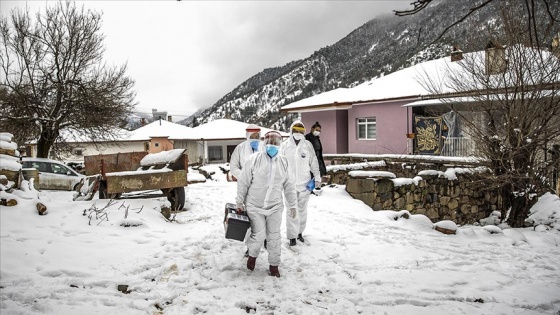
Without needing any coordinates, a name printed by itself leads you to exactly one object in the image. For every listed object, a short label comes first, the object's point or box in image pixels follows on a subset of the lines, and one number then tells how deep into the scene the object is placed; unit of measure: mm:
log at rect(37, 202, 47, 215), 5188
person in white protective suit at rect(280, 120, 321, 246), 5324
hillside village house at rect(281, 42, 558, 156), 13984
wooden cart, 6633
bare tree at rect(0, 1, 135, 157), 14445
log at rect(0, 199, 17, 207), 4957
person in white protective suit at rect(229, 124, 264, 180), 5285
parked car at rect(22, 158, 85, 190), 12148
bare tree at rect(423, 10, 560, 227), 6184
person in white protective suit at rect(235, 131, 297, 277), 3975
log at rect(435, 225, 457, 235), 6180
